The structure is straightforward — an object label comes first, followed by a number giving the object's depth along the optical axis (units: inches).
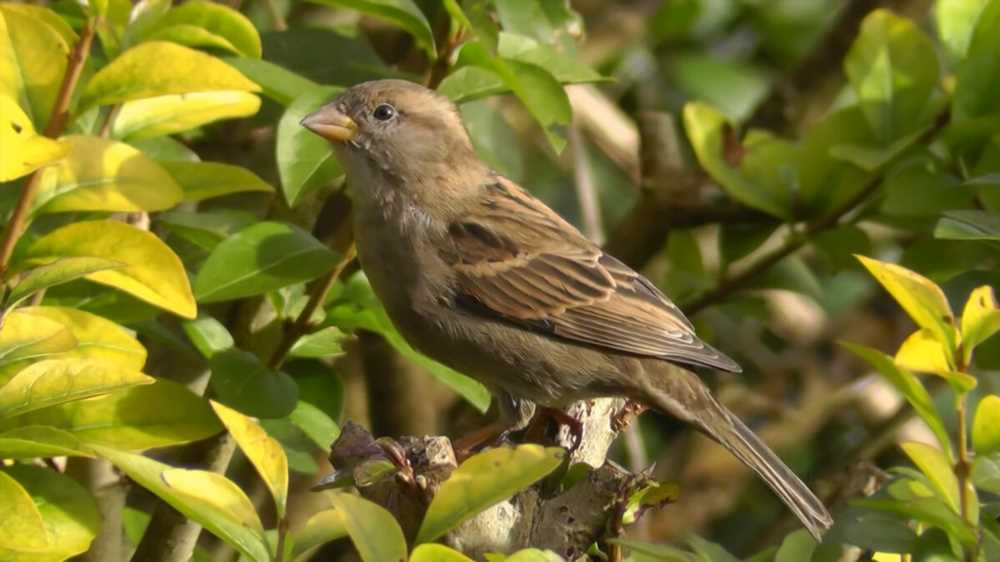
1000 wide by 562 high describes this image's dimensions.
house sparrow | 217.0
